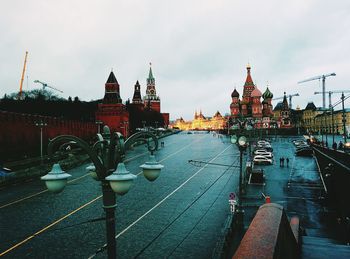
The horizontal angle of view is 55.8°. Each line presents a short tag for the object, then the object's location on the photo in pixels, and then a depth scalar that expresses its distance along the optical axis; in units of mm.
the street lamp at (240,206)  14513
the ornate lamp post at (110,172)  4367
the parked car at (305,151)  45991
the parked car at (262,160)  37500
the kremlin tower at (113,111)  81062
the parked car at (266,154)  39631
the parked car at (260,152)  41734
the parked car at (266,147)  50988
